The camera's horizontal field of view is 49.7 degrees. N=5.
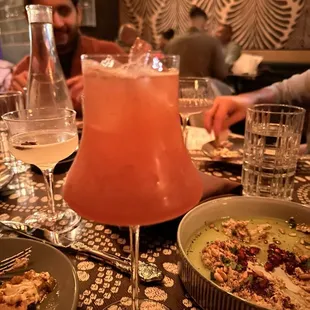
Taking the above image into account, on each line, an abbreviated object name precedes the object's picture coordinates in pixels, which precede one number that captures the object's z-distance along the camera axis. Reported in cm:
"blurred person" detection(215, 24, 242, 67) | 511
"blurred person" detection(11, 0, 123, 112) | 174
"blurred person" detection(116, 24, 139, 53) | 469
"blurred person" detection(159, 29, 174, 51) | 571
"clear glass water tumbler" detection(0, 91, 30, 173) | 106
